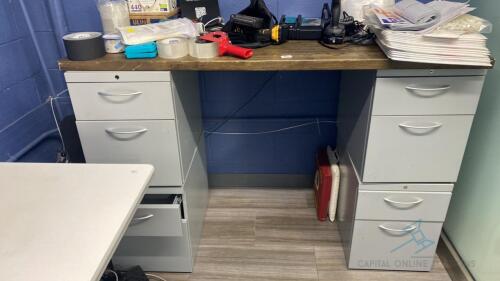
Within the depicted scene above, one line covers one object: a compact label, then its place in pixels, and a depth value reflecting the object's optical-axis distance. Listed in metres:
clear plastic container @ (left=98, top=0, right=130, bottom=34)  1.47
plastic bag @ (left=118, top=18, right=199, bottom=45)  1.31
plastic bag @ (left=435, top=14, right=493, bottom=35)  1.14
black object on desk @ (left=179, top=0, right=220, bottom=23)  1.60
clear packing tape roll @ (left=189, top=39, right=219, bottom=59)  1.26
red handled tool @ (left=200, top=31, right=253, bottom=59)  1.25
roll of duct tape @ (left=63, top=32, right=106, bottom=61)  1.26
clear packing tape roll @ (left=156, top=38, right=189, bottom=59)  1.27
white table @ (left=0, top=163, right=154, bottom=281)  0.64
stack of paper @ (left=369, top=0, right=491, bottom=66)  1.12
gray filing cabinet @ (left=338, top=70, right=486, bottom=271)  1.24
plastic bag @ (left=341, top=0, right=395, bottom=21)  1.55
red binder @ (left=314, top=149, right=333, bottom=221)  1.81
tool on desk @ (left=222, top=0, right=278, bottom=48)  1.38
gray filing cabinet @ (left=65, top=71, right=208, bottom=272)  1.29
